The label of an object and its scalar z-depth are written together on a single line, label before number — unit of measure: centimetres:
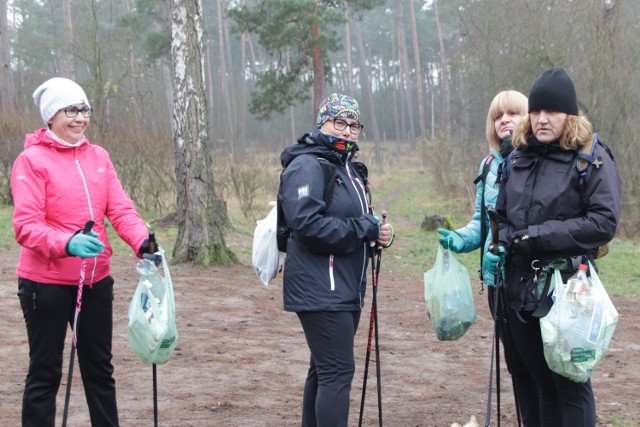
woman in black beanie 354
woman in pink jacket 380
